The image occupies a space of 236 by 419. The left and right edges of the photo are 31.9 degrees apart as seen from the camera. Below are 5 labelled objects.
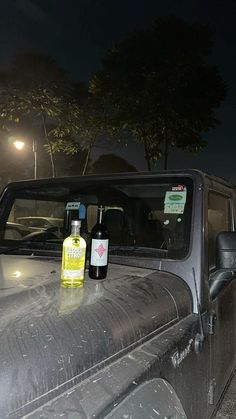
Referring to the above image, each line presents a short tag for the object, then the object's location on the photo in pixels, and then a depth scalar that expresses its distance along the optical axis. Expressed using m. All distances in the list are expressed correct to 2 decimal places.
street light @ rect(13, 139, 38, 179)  17.62
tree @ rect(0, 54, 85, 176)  11.84
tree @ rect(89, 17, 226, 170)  12.92
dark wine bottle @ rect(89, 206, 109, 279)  2.01
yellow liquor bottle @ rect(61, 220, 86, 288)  1.79
